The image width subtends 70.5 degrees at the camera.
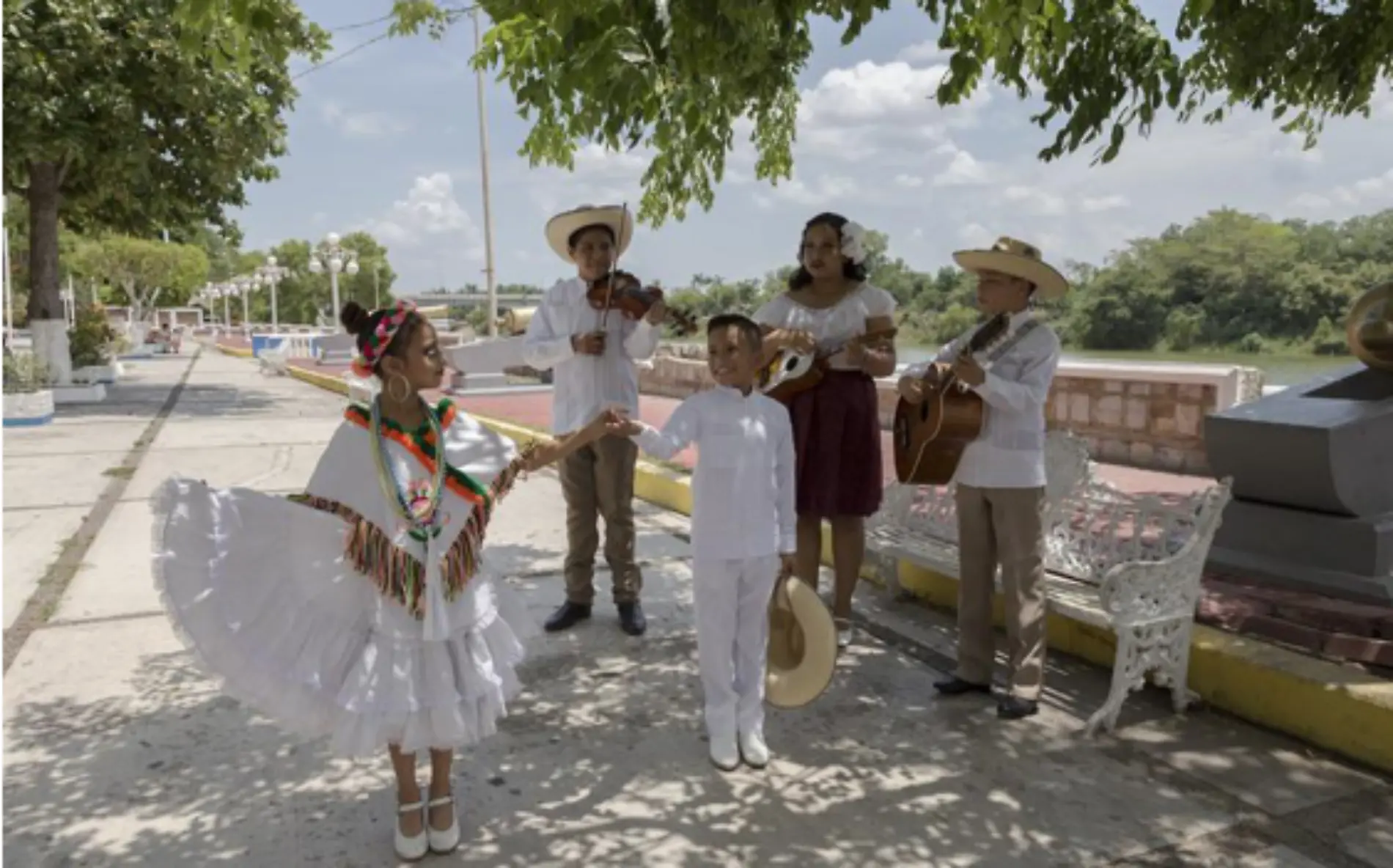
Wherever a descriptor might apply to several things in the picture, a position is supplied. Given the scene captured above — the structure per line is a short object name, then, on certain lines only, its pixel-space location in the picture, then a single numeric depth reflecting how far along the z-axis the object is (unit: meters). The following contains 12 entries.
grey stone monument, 4.38
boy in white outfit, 3.22
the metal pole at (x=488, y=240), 23.69
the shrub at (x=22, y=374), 14.12
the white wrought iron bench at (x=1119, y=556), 3.47
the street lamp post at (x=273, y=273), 40.69
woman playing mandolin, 3.99
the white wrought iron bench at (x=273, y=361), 26.05
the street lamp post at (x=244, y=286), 53.72
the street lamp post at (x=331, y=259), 24.58
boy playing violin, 4.39
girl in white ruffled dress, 2.53
